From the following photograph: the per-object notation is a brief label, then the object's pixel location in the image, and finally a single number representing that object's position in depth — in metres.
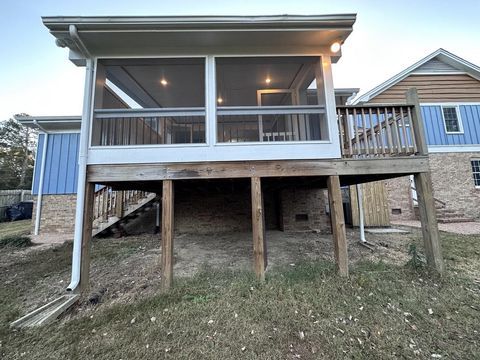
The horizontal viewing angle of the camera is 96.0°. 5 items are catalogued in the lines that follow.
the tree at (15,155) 20.37
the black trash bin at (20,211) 12.68
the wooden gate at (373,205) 7.86
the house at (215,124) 3.62
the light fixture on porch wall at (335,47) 4.05
